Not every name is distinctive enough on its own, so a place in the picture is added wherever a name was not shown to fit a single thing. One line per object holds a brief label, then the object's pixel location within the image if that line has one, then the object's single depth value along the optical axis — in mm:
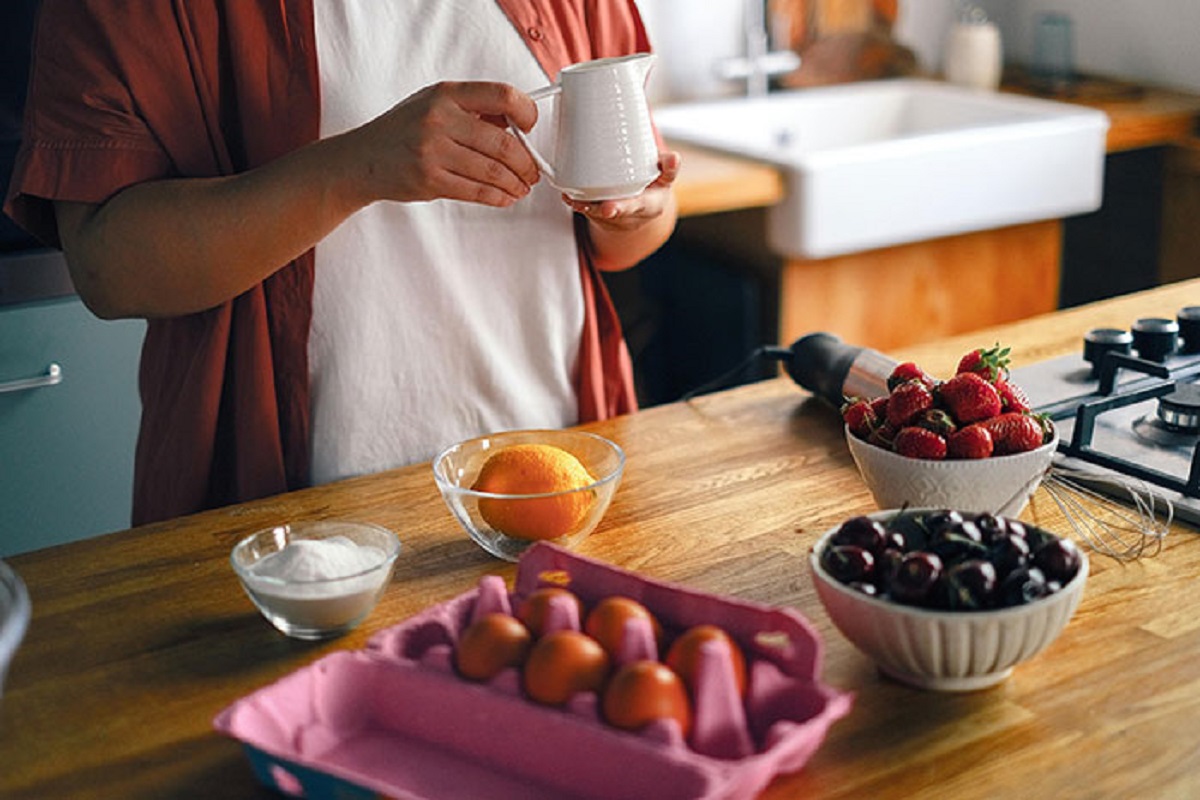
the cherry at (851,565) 926
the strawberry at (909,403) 1111
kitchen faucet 3080
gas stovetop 1249
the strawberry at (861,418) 1141
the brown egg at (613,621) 855
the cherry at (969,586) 879
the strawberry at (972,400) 1095
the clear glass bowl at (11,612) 815
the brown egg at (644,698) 792
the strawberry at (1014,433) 1086
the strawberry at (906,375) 1190
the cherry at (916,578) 887
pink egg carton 783
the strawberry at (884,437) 1120
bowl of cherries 881
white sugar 1012
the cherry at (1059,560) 901
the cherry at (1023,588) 882
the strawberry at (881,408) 1150
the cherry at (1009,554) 902
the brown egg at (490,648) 858
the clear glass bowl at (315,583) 998
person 1256
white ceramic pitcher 1204
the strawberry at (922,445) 1081
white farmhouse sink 2512
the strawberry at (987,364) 1152
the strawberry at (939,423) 1095
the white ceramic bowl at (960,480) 1077
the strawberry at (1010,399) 1117
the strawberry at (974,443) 1076
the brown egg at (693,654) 827
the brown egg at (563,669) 824
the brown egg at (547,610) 875
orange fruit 1110
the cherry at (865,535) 946
